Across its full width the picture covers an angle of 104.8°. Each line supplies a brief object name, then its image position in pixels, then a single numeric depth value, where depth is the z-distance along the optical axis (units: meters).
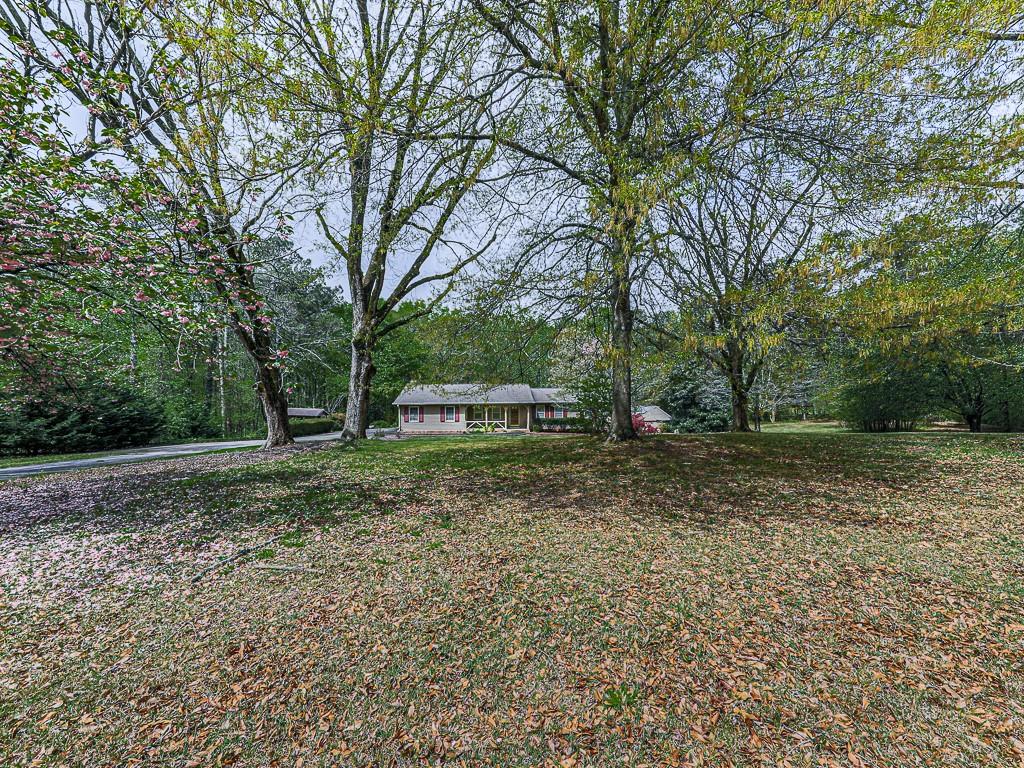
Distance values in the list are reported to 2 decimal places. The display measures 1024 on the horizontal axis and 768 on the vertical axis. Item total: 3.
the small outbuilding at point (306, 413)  30.65
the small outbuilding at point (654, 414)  27.72
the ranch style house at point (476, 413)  29.44
